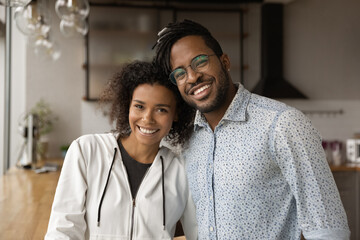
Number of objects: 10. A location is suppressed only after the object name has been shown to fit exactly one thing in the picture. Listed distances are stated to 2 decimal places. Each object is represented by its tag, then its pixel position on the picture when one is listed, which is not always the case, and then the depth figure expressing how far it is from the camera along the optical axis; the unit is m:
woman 1.45
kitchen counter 1.73
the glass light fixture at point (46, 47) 3.42
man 1.20
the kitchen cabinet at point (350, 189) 4.17
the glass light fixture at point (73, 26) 2.89
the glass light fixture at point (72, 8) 2.58
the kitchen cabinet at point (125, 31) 4.62
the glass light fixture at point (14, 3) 1.24
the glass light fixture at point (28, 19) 2.46
